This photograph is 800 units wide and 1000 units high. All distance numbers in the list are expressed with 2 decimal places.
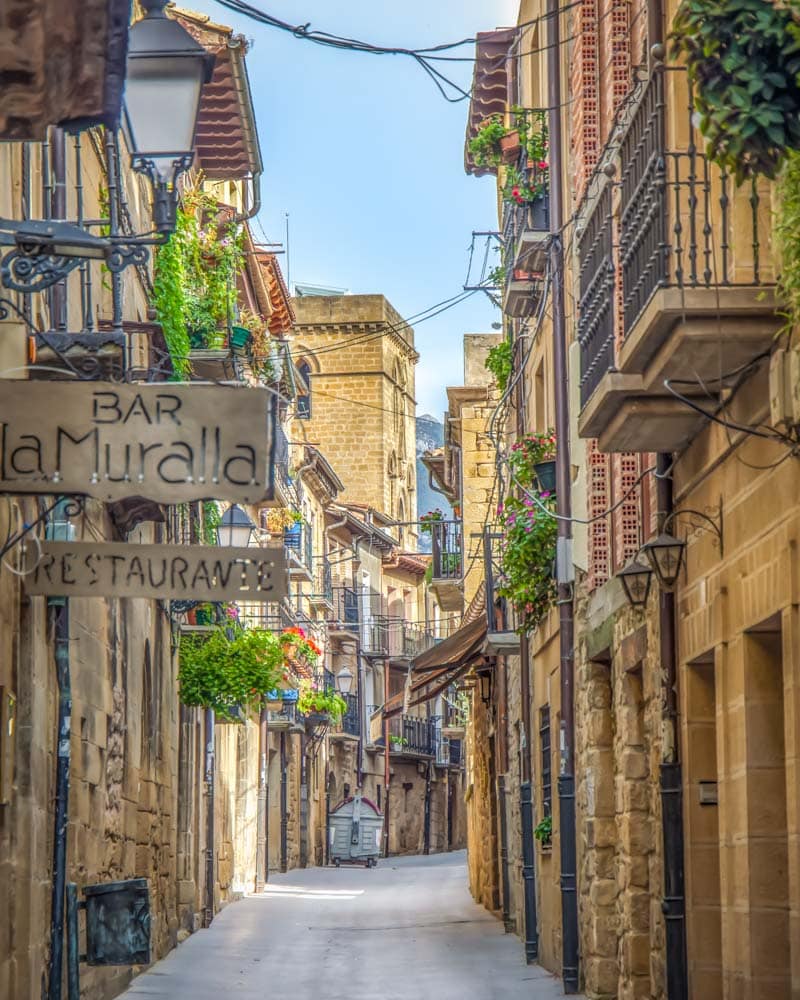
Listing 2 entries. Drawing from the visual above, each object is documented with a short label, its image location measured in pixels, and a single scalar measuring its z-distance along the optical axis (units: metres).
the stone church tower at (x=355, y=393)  74.50
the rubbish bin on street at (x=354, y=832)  52.97
